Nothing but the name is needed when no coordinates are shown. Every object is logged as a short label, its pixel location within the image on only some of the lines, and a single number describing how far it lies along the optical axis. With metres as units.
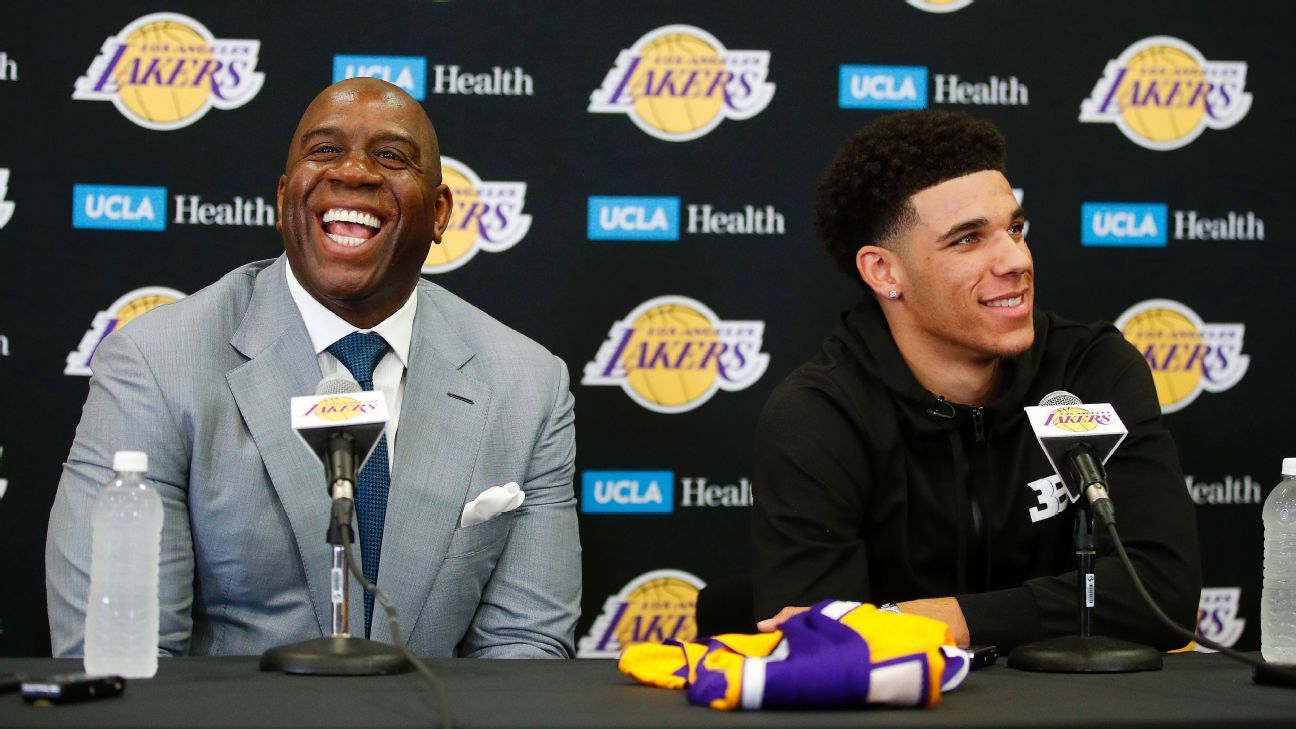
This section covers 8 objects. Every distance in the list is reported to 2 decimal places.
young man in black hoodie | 4.95
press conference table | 4.17
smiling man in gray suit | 4.90
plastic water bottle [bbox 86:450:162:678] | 4.38
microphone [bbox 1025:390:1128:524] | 4.48
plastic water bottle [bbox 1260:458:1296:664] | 4.59
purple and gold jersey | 4.23
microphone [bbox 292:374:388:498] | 4.38
